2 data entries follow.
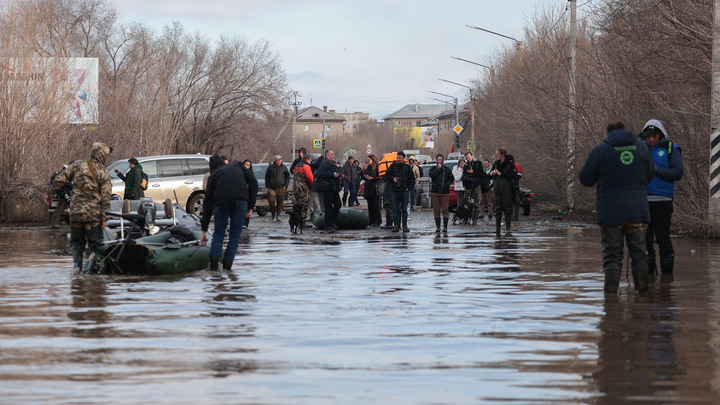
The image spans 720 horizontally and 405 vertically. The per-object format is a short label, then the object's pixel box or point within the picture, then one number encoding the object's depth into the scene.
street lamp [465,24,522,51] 48.03
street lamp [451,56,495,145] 57.04
